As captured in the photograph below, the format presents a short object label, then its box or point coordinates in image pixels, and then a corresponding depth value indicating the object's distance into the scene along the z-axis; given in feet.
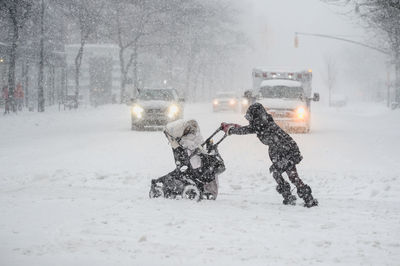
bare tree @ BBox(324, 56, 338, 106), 232.53
